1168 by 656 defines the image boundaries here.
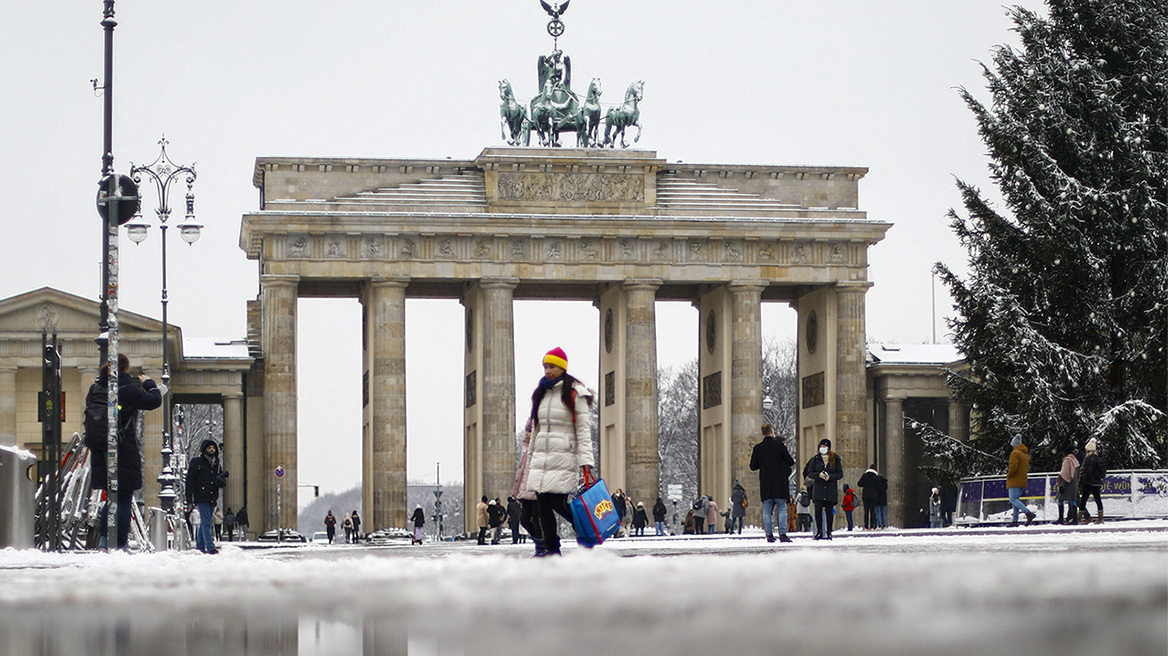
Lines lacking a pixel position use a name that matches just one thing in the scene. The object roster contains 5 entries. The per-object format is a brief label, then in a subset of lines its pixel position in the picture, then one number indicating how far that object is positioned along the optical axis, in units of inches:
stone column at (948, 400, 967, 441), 2711.6
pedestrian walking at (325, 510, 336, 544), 2796.5
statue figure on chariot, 2650.1
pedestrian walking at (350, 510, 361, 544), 2581.2
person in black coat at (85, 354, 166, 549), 768.3
